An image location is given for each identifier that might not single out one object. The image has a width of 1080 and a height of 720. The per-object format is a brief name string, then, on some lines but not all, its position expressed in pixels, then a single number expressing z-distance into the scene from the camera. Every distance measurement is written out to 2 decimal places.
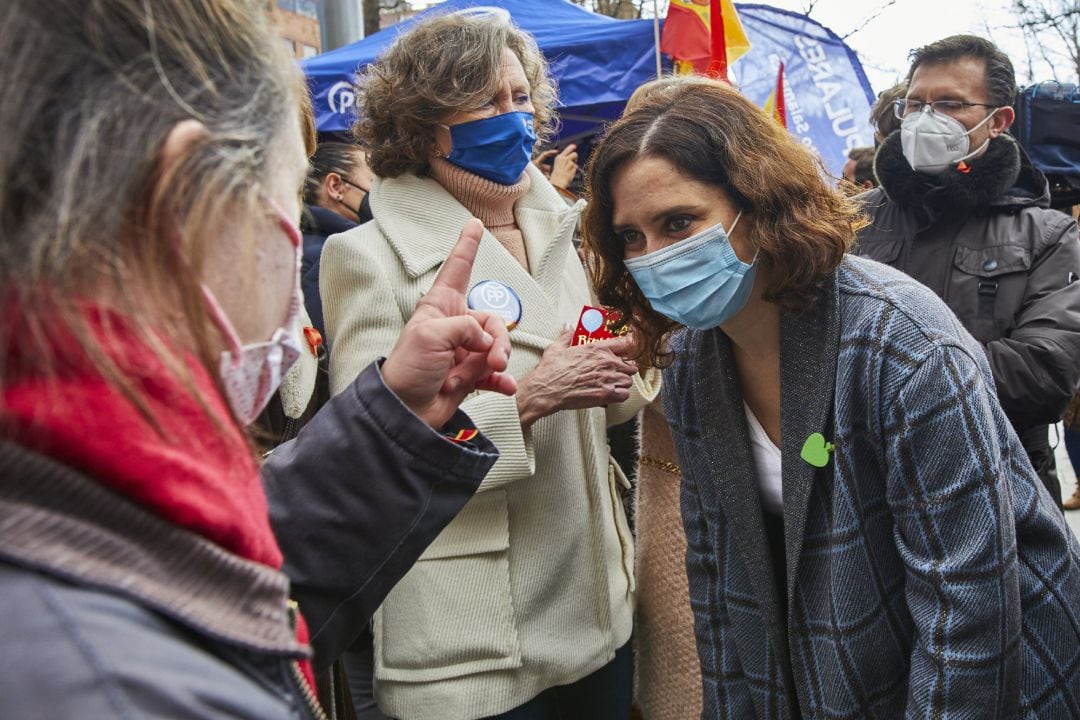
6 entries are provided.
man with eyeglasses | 2.48
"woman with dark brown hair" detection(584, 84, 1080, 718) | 1.45
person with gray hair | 0.60
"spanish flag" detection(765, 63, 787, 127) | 4.65
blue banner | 6.24
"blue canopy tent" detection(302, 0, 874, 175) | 5.71
